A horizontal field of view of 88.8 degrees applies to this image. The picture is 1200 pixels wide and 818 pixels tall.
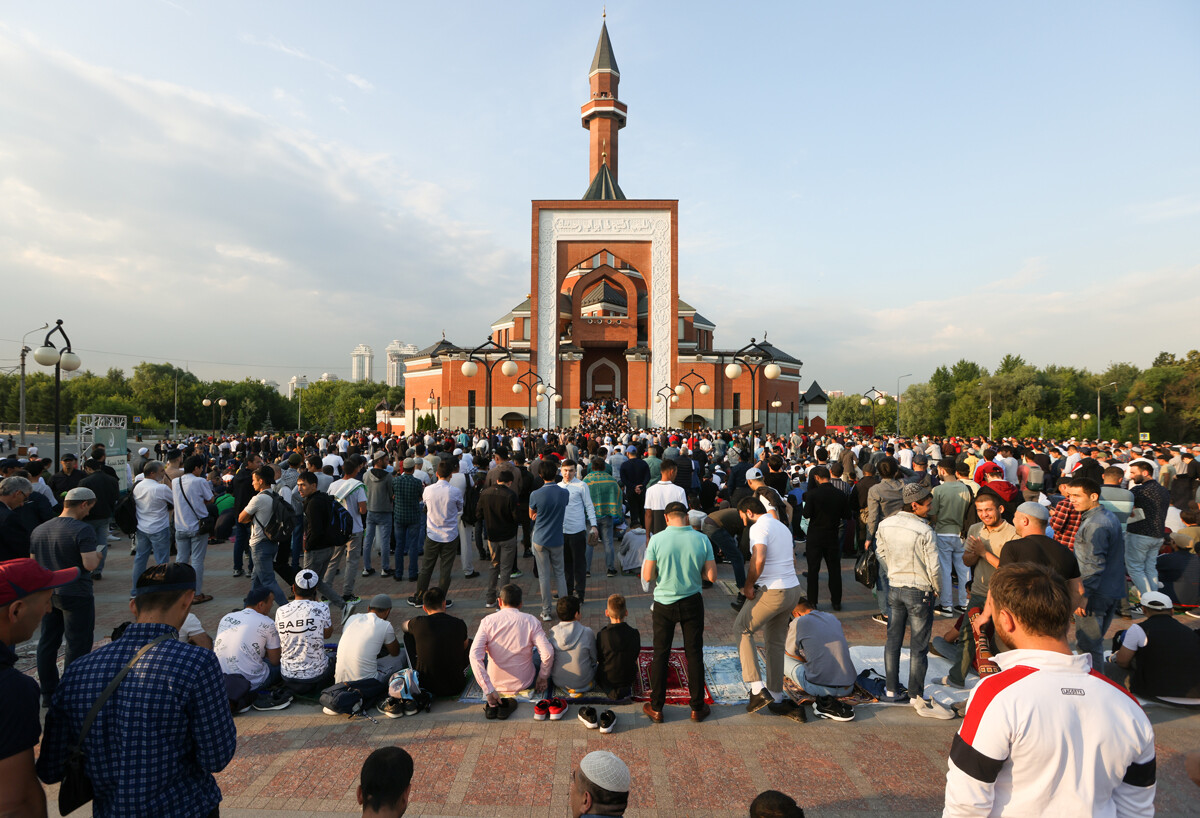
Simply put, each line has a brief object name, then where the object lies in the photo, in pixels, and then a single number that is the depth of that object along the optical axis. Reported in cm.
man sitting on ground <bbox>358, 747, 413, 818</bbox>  217
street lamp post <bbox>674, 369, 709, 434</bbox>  3841
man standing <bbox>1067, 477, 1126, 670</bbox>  520
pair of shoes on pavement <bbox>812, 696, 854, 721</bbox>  475
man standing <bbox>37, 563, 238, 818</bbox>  215
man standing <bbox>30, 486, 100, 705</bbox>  495
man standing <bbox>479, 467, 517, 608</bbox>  749
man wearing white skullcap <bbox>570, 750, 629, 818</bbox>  232
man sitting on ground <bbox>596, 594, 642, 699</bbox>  505
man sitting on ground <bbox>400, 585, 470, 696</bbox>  506
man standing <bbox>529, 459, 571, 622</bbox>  701
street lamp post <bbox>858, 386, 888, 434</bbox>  2608
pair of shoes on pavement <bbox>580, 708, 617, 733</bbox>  456
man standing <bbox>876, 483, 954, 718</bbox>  480
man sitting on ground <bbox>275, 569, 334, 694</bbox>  504
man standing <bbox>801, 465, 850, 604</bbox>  720
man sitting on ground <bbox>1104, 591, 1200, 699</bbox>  477
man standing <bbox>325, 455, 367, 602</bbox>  766
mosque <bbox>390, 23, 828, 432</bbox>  3838
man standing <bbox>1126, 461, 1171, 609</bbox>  755
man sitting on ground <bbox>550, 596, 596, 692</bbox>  502
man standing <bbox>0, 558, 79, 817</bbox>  198
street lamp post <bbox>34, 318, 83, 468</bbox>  1205
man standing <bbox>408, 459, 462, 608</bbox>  755
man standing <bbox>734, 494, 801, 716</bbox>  486
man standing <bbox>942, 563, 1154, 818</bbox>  180
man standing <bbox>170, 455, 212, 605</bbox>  744
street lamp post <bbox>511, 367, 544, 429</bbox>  3762
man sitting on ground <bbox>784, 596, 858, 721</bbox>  496
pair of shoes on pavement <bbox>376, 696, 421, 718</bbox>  484
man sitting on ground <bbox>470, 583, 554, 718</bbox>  491
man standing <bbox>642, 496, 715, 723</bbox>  471
